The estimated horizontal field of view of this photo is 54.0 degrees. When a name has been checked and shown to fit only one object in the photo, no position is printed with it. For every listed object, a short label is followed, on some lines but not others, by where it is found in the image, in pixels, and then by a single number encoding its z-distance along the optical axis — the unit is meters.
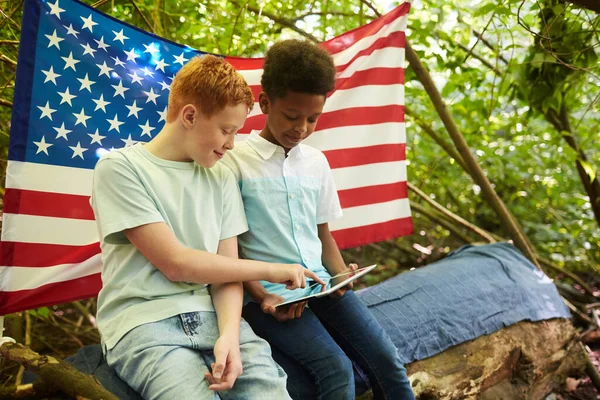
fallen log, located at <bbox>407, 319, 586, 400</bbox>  2.53
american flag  2.10
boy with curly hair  1.93
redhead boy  1.56
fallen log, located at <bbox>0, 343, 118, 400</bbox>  1.60
